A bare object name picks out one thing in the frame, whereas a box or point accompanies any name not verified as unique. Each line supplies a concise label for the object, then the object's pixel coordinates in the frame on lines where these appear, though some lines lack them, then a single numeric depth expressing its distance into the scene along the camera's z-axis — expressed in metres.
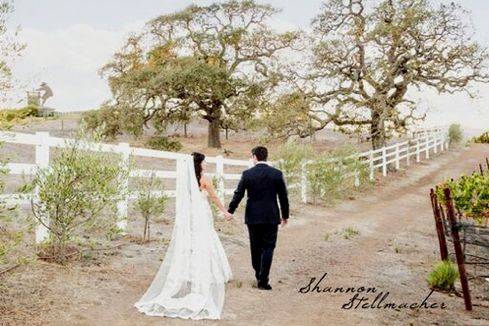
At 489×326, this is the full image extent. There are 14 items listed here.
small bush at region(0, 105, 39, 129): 6.47
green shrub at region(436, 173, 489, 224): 10.70
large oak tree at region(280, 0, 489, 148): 27.22
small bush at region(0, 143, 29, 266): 6.20
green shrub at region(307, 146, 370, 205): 19.58
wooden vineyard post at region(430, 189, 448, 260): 9.70
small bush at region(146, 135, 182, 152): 34.06
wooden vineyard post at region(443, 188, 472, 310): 8.48
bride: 6.81
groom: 7.93
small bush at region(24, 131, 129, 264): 8.09
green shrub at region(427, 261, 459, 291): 9.50
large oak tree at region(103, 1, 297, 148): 33.75
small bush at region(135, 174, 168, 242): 10.74
